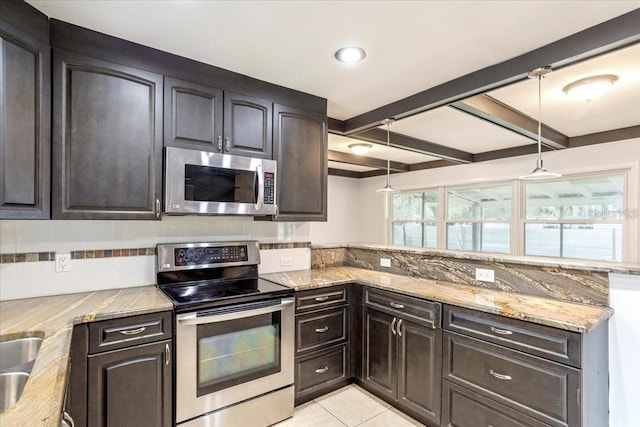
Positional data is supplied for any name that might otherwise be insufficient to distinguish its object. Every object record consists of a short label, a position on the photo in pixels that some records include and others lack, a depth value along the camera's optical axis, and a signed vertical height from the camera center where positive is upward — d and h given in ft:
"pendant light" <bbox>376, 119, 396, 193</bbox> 9.47 +2.71
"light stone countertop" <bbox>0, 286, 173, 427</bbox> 2.74 -1.69
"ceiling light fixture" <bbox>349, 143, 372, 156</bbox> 14.17 +2.94
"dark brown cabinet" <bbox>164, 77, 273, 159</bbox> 6.93 +2.14
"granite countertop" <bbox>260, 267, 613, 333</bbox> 5.47 -1.76
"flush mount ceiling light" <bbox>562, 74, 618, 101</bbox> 7.69 +3.11
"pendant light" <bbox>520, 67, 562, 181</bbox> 6.27 +1.03
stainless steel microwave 6.82 +0.68
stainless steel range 6.25 -2.67
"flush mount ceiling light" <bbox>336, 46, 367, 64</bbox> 6.36 +3.22
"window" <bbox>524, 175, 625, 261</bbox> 12.81 -0.15
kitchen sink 4.14 -2.11
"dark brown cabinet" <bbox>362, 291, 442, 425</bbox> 7.02 -3.48
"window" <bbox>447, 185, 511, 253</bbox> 16.37 -0.24
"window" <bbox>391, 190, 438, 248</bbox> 19.92 -0.32
